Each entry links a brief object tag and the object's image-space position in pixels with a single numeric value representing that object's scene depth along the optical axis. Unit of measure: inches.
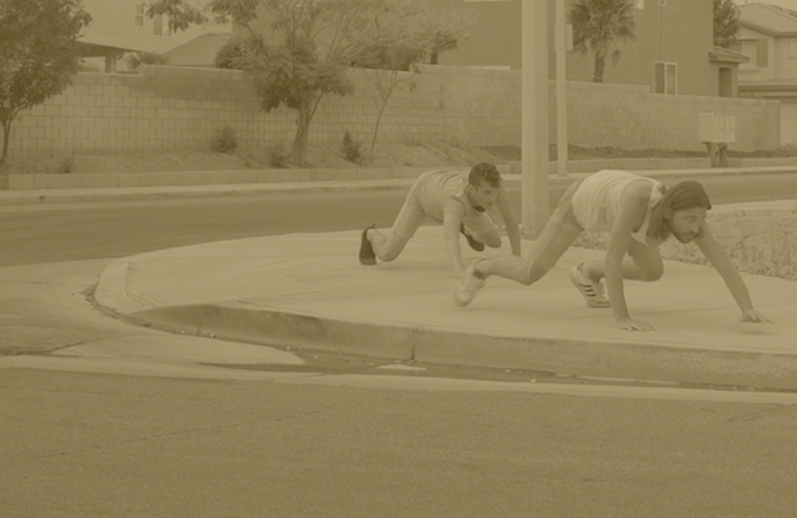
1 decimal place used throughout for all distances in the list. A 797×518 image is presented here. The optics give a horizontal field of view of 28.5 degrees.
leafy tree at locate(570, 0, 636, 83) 2028.8
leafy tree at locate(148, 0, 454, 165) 1384.1
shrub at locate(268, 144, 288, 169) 1421.0
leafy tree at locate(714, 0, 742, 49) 3147.1
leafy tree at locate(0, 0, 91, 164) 1145.4
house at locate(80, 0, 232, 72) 2121.1
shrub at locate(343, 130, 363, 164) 1518.2
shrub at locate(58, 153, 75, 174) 1205.7
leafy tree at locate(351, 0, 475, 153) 1524.4
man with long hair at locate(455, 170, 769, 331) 358.9
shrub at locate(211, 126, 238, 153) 1397.6
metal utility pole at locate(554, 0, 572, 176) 1404.4
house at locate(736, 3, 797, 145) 3117.6
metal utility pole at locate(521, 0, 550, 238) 677.3
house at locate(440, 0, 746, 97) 2065.7
